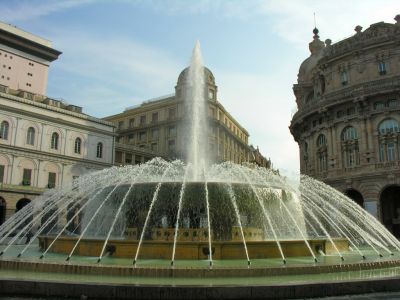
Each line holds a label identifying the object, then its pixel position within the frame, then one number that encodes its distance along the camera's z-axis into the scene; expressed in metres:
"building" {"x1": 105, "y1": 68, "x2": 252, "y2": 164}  67.81
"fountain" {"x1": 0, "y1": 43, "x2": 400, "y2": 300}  9.05
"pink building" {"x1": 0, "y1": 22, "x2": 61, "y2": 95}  54.50
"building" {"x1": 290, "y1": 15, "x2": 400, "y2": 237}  35.62
